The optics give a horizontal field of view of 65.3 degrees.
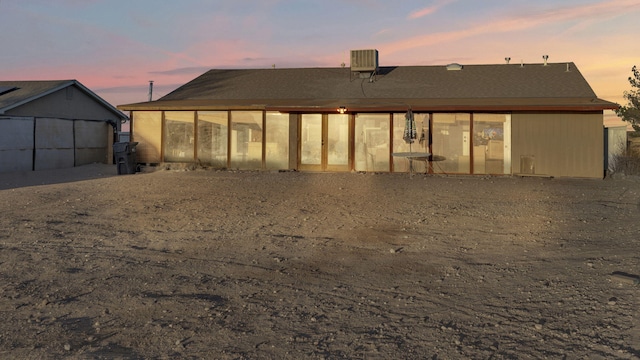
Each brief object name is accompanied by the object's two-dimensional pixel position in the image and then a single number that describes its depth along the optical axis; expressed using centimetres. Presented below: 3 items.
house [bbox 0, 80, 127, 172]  2148
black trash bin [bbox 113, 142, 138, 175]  1858
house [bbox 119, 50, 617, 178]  1736
